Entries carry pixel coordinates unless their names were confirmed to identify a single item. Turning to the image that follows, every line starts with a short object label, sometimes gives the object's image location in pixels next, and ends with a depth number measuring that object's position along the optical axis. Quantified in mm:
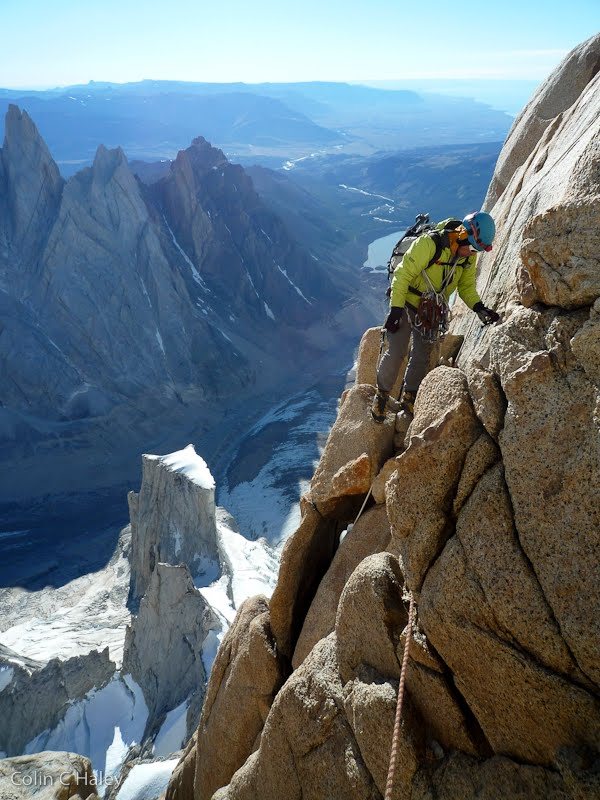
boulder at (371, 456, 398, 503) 8359
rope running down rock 5367
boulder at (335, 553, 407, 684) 6422
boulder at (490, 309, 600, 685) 4840
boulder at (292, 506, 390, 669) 8227
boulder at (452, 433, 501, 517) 5805
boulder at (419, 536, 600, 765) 4848
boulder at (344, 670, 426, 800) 5641
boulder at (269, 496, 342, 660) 9000
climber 8352
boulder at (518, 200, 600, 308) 5535
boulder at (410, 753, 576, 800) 4777
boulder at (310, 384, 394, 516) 8969
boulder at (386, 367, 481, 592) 5949
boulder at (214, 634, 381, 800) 6305
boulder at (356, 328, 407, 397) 11602
